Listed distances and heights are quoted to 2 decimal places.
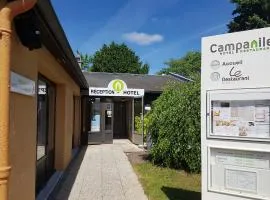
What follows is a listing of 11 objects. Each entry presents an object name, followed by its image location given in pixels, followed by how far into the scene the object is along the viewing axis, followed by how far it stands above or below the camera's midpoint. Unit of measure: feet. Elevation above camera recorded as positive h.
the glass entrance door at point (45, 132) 12.73 -1.81
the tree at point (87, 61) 84.14 +20.41
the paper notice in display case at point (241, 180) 8.05 -2.98
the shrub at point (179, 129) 17.47 -1.86
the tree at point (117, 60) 70.88 +17.65
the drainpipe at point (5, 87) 5.42 +0.57
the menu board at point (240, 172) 7.90 -2.66
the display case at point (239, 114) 7.86 -0.20
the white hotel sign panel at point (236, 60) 7.97 +2.11
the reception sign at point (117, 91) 30.45 +2.82
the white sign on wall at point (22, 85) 6.64 +0.88
